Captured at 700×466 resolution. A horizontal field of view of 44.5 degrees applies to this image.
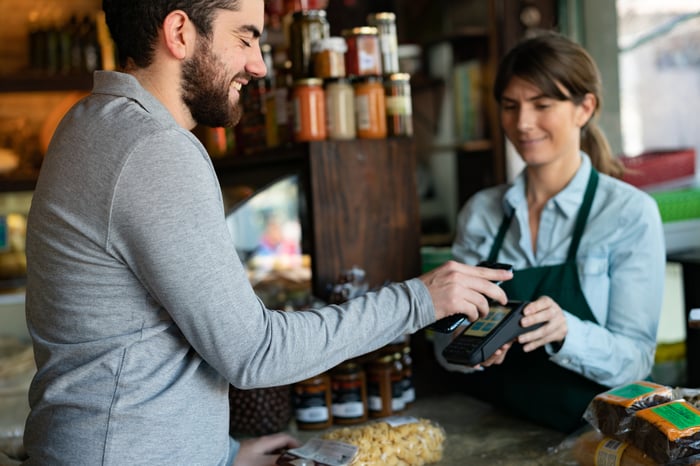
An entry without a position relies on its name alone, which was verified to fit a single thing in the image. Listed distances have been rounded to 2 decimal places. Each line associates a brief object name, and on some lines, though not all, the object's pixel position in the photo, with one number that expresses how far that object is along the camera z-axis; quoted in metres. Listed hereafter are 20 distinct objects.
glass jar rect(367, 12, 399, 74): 2.28
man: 1.25
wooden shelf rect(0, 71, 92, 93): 4.05
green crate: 2.68
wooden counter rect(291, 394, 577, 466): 1.72
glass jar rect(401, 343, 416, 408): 2.11
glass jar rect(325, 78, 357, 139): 2.22
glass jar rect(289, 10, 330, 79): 2.28
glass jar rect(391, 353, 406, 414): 2.07
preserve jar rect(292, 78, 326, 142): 2.21
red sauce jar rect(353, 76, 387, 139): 2.23
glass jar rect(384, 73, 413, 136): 2.26
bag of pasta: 1.64
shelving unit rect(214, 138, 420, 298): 2.21
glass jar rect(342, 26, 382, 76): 2.23
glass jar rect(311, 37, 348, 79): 2.21
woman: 1.85
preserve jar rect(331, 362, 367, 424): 2.04
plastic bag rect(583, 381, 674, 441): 1.52
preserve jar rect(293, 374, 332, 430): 2.03
